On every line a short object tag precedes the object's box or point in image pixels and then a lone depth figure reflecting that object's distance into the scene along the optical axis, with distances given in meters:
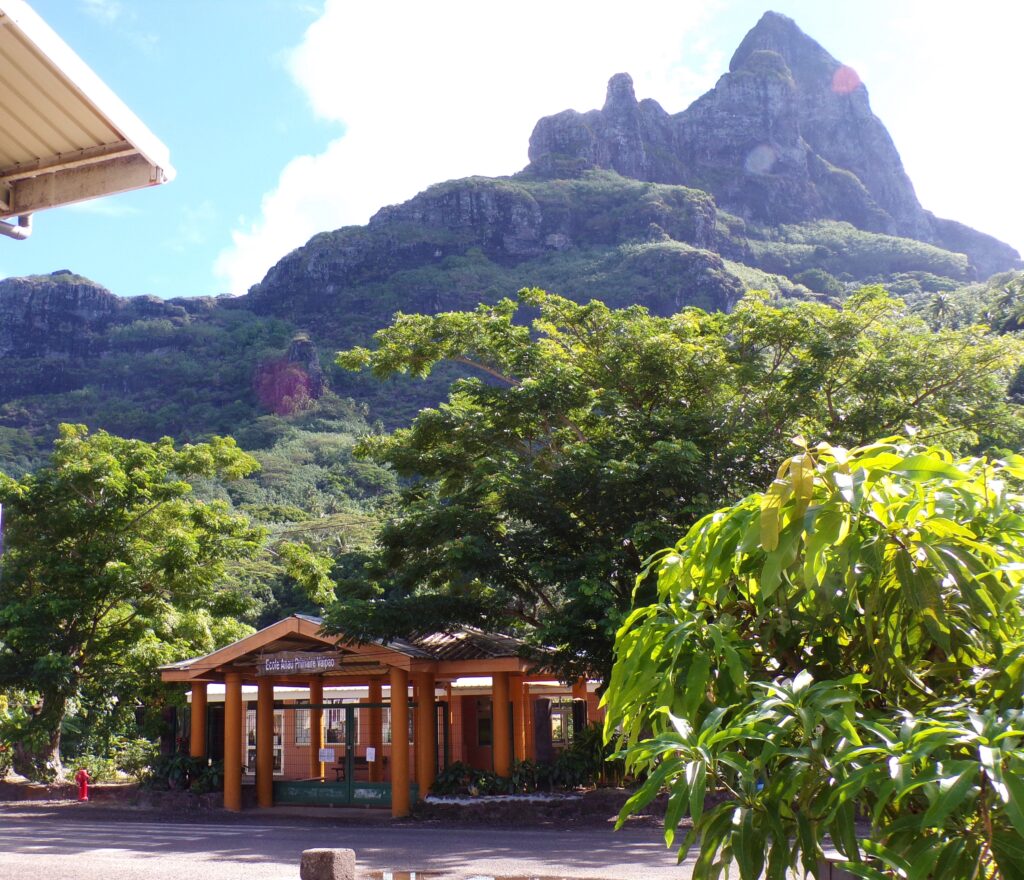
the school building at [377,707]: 19.16
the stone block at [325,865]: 7.64
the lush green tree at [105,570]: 22.83
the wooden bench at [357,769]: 24.59
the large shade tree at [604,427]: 17.14
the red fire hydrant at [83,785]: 22.64
